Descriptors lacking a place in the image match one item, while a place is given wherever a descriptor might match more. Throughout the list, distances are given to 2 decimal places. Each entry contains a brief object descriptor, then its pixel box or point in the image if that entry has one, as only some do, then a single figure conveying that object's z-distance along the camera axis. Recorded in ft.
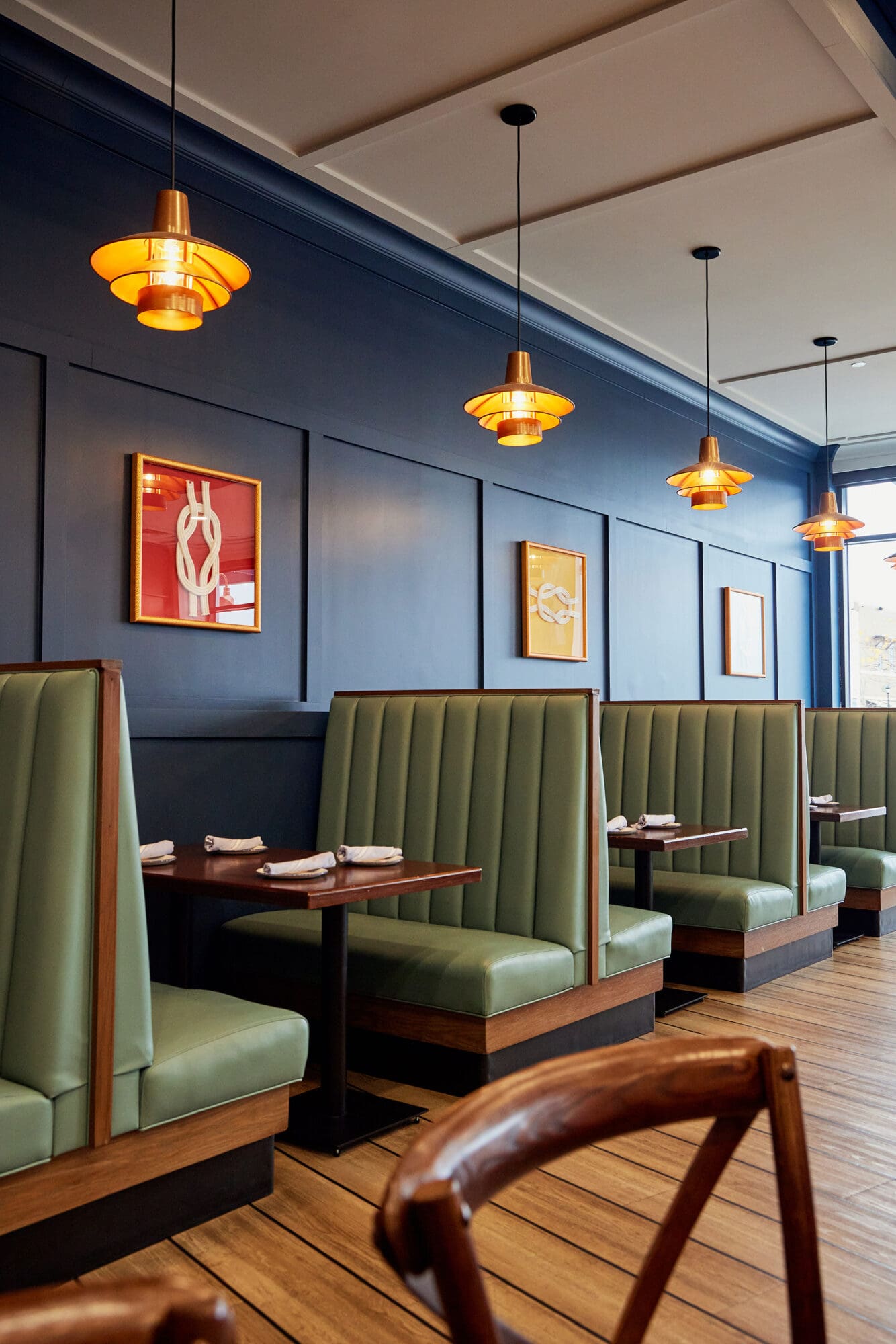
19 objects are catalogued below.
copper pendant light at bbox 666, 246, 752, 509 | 16.24
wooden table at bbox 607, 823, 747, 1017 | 12.29
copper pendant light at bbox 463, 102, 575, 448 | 12.80
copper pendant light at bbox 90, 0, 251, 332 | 8.75
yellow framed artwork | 18.31
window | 29.19
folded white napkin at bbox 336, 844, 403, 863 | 9.90
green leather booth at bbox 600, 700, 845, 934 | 14.73
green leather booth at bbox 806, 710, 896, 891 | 18.21
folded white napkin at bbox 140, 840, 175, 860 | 10.18
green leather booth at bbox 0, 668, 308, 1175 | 6.77
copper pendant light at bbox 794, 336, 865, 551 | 21.21
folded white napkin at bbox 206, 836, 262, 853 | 10.82
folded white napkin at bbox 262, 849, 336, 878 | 8.86
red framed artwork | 12.28
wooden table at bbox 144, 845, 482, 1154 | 8.56
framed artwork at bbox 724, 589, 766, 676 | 24.86
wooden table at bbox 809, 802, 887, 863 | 16.06
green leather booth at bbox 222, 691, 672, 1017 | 10.43
